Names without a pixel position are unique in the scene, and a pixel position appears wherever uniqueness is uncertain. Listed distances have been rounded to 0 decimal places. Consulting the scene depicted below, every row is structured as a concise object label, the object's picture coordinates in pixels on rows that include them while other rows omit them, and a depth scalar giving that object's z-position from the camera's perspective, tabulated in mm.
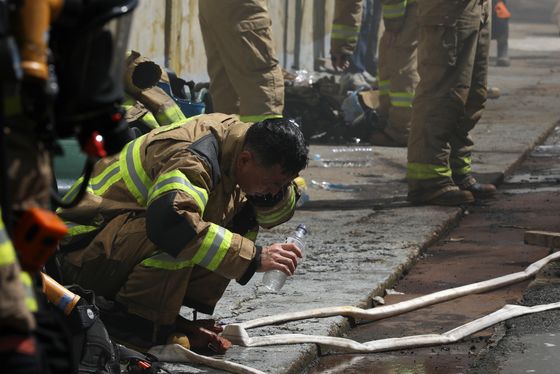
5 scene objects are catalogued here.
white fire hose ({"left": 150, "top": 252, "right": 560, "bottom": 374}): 8389
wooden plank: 12037
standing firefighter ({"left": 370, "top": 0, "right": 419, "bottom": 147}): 18711
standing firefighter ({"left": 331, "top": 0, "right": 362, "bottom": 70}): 17850
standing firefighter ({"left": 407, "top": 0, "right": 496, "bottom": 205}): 14231
